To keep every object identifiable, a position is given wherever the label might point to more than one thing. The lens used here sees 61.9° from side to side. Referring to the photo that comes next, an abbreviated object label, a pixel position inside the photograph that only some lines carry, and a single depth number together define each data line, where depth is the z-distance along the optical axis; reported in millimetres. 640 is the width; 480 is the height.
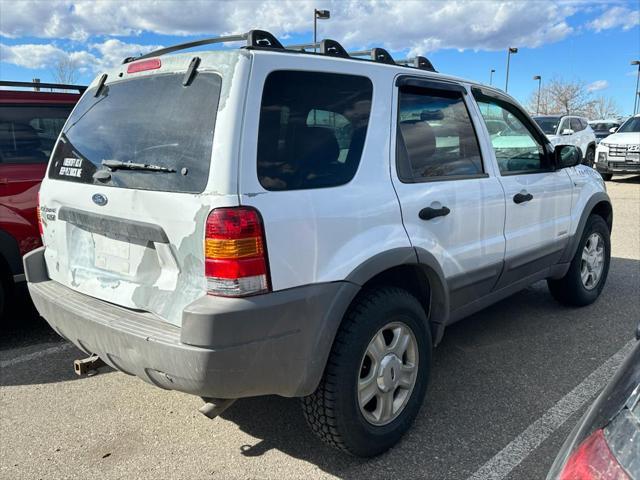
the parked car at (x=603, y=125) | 24250
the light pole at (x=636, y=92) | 41025
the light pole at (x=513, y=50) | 37525
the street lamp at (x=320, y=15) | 16250
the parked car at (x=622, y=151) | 13828
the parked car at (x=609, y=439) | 1171
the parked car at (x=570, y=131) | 14355
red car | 4109
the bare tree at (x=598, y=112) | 57788
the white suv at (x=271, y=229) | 2156
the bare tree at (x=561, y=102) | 54919
